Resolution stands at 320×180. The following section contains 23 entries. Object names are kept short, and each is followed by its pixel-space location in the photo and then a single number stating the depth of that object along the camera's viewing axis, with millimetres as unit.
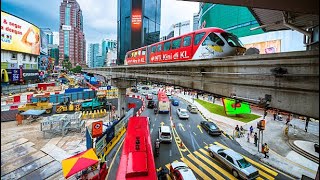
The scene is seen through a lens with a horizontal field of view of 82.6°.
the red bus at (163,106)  29594
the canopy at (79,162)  9656
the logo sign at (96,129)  13872
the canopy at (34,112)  23094
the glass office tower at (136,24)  94688
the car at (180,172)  10859
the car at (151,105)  34319
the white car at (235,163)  11928
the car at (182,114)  26527
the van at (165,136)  17503
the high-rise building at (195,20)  185338
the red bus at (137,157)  8078
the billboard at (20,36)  37228
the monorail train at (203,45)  11375
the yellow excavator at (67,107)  28906
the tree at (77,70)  120125
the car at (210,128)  20000
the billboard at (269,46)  39375
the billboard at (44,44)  66225
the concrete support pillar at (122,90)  26328
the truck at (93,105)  29656
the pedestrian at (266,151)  15266
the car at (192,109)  30802
